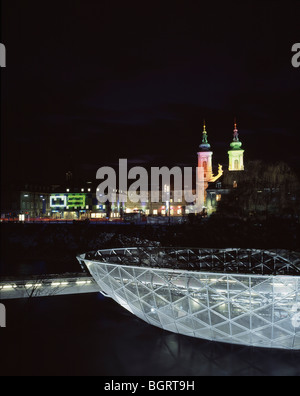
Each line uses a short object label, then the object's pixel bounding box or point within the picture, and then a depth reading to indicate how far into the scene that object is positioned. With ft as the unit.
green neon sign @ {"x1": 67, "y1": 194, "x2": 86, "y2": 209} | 384.88
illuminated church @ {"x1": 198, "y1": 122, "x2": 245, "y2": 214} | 355.95
